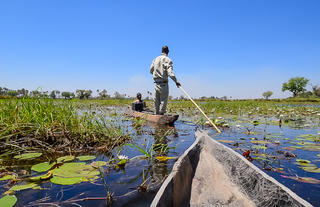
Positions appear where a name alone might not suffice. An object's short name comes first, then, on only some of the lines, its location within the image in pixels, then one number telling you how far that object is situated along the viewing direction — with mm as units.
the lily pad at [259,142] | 3316
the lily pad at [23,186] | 1449
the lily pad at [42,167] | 1817
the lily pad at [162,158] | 2457
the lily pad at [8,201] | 1152
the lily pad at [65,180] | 1579
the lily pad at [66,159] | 2181
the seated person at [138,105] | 8059
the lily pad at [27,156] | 2180
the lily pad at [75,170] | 1748
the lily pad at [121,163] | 2152
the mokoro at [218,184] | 1114
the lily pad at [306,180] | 1792
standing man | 5445
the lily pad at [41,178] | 1646
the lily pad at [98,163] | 2070
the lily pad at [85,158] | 2238
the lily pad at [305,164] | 2189
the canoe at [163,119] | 5443
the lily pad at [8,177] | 1663
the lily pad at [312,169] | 2014
